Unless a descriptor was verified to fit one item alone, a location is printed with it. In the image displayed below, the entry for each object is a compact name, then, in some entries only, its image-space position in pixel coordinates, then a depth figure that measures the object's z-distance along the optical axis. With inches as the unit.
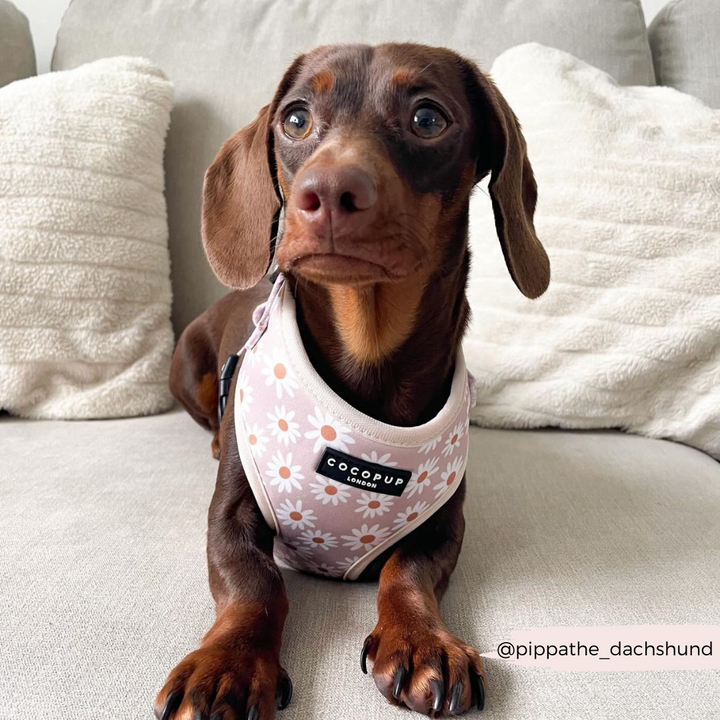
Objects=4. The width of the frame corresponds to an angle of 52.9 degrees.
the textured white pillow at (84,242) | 21.8
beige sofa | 10.9
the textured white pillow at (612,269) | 21.4
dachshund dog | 10.6
